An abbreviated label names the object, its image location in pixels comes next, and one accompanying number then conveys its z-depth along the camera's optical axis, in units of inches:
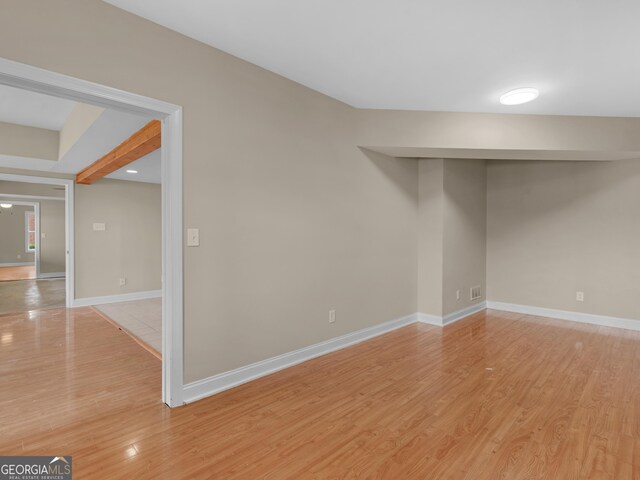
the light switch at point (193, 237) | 93.1
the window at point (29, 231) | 453.4
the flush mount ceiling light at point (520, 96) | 118.0
